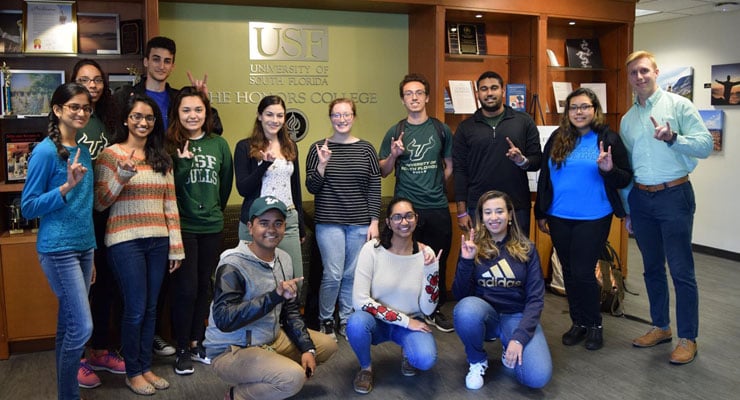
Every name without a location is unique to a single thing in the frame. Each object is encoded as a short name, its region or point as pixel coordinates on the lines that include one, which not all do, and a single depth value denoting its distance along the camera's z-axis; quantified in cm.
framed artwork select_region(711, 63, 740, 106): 614
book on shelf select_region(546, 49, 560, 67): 529
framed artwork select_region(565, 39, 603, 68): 542
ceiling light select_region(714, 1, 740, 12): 592
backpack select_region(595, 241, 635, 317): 442
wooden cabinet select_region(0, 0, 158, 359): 363
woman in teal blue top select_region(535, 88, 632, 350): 361
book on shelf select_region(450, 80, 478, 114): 502
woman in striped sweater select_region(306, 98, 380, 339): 383
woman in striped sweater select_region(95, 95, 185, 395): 298
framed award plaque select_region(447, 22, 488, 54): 502
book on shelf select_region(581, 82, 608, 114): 545
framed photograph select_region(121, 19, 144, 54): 404
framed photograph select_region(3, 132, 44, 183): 382
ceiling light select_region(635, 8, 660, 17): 639
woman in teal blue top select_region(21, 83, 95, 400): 266
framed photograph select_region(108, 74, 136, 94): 408
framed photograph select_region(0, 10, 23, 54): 382
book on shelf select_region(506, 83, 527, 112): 511
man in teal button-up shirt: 347
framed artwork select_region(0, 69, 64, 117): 381
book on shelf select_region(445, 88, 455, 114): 499
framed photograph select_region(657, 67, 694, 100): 664
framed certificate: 383
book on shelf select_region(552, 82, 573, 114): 533
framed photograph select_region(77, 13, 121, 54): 400
